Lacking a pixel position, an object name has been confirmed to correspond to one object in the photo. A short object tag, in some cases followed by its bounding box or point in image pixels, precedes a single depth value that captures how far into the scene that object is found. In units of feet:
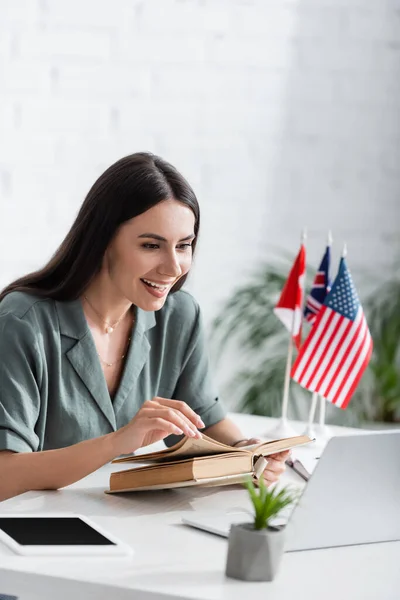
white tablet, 6.00
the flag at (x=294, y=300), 9.29
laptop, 6.12
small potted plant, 5.82
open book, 6.76
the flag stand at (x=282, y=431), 8.57
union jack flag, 9.28
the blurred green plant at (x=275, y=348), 13.91
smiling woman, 7.49
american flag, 8.86
